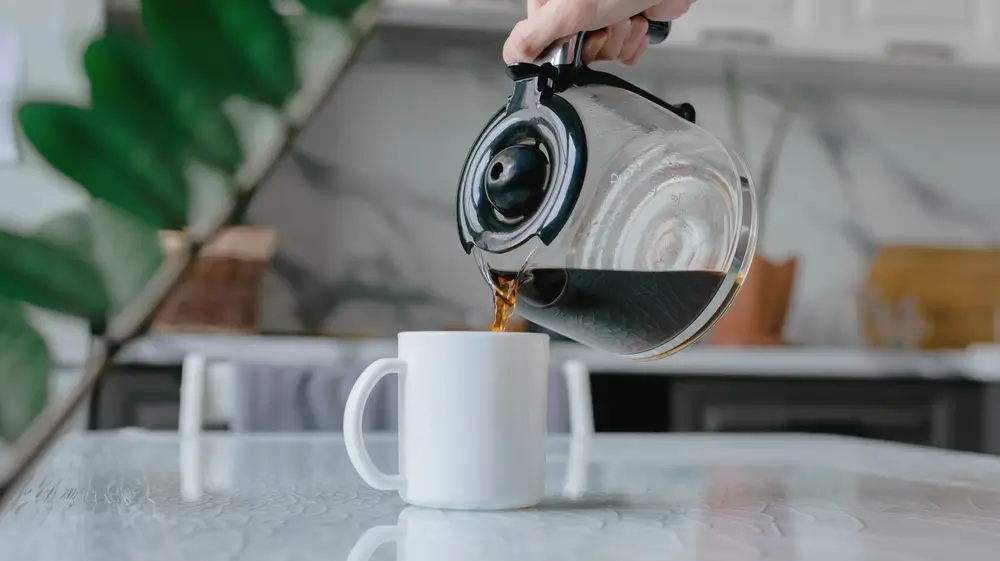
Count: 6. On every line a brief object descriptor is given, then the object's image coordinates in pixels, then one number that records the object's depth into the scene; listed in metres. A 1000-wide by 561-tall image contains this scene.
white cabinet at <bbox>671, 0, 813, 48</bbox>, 2.17
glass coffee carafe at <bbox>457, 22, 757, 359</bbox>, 0.59
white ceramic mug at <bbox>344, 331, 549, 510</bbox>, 0.58
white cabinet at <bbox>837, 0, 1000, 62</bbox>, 2.24
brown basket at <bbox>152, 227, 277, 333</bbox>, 1.97
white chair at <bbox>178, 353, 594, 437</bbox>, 1.19
